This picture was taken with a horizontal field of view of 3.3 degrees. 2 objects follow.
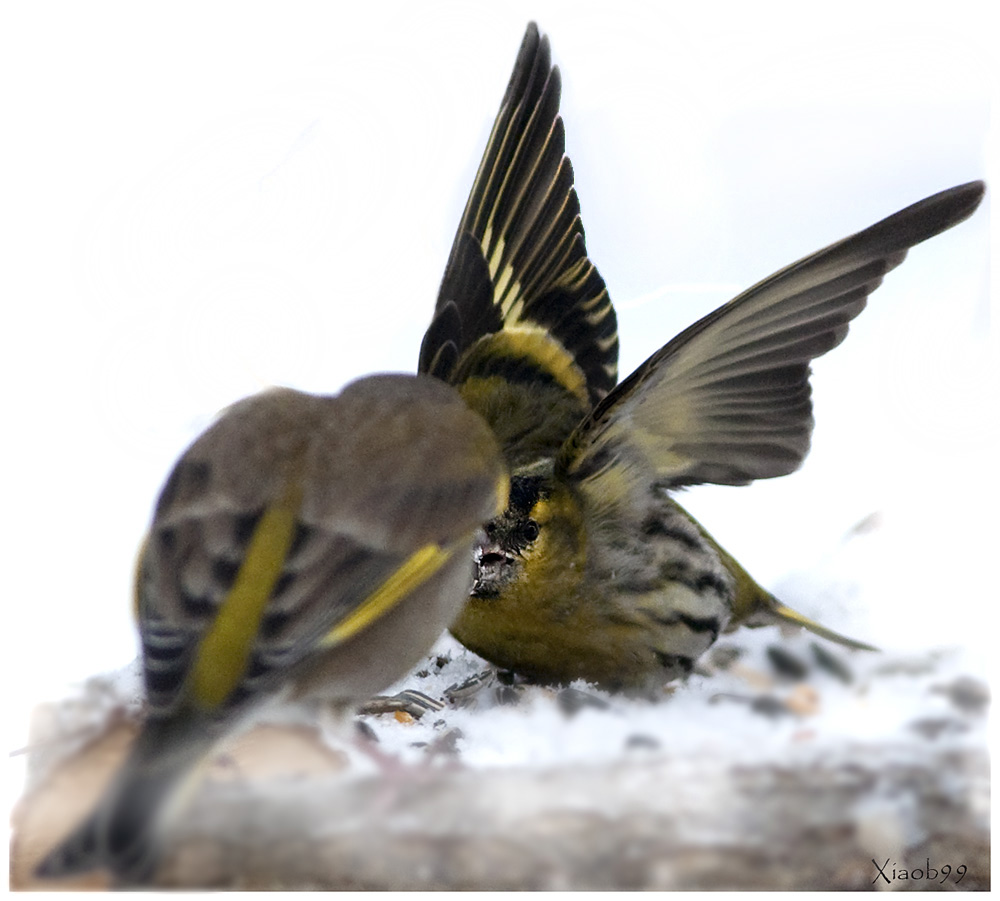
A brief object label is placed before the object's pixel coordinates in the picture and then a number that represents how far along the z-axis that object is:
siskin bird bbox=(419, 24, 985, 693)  3.73
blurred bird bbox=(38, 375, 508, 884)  3.66
